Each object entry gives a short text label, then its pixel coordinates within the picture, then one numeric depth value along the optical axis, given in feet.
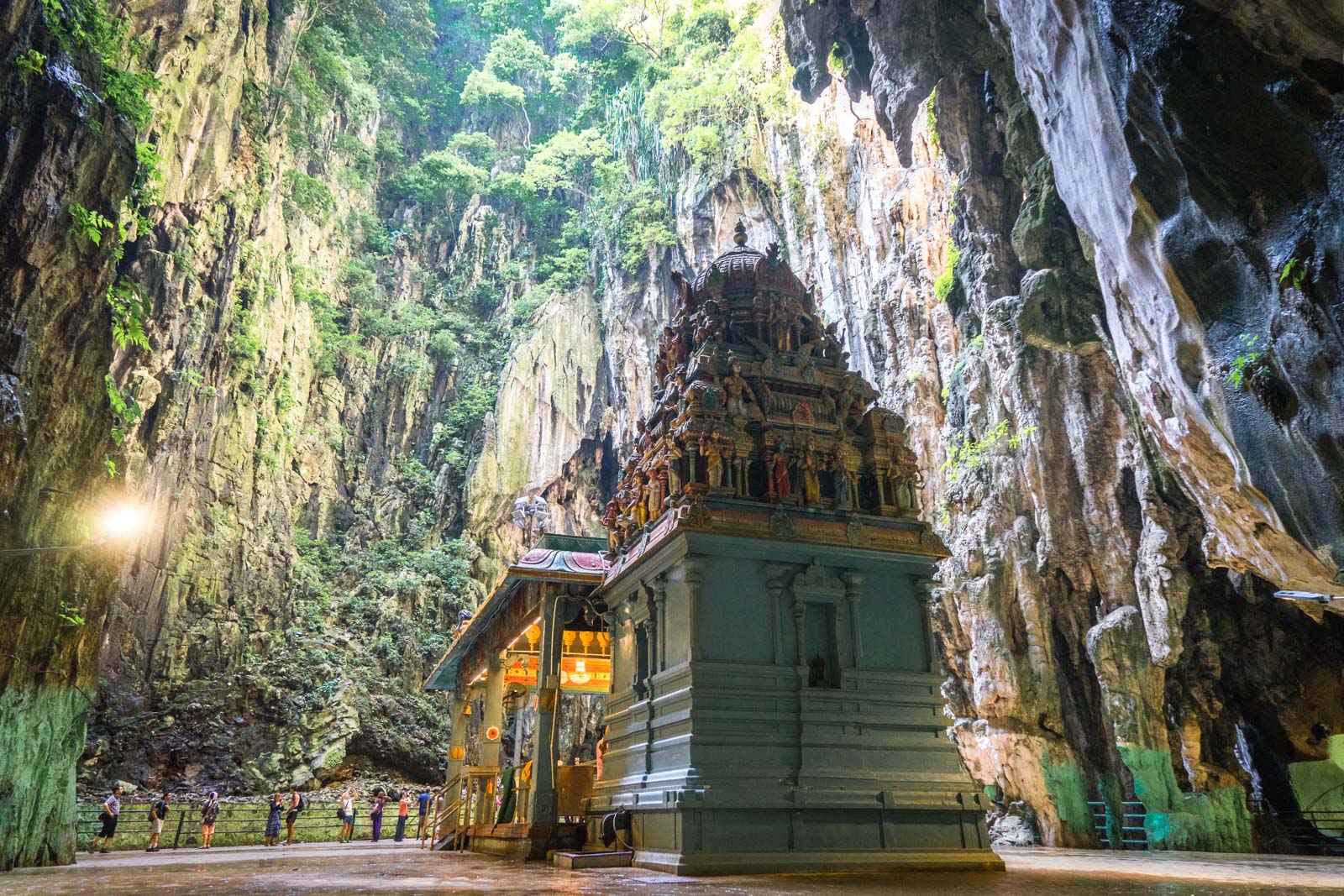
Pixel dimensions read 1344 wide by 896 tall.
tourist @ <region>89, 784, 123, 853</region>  49.67
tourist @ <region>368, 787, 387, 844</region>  69.15
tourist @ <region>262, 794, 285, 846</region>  62.90
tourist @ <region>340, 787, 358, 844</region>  68.64
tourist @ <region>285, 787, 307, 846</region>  64.86
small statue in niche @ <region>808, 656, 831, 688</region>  32.48
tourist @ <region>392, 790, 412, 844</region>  70.03
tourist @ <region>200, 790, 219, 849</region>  58.95
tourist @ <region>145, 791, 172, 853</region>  54.44
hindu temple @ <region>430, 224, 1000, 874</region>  29.71
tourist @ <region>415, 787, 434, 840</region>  64.25
